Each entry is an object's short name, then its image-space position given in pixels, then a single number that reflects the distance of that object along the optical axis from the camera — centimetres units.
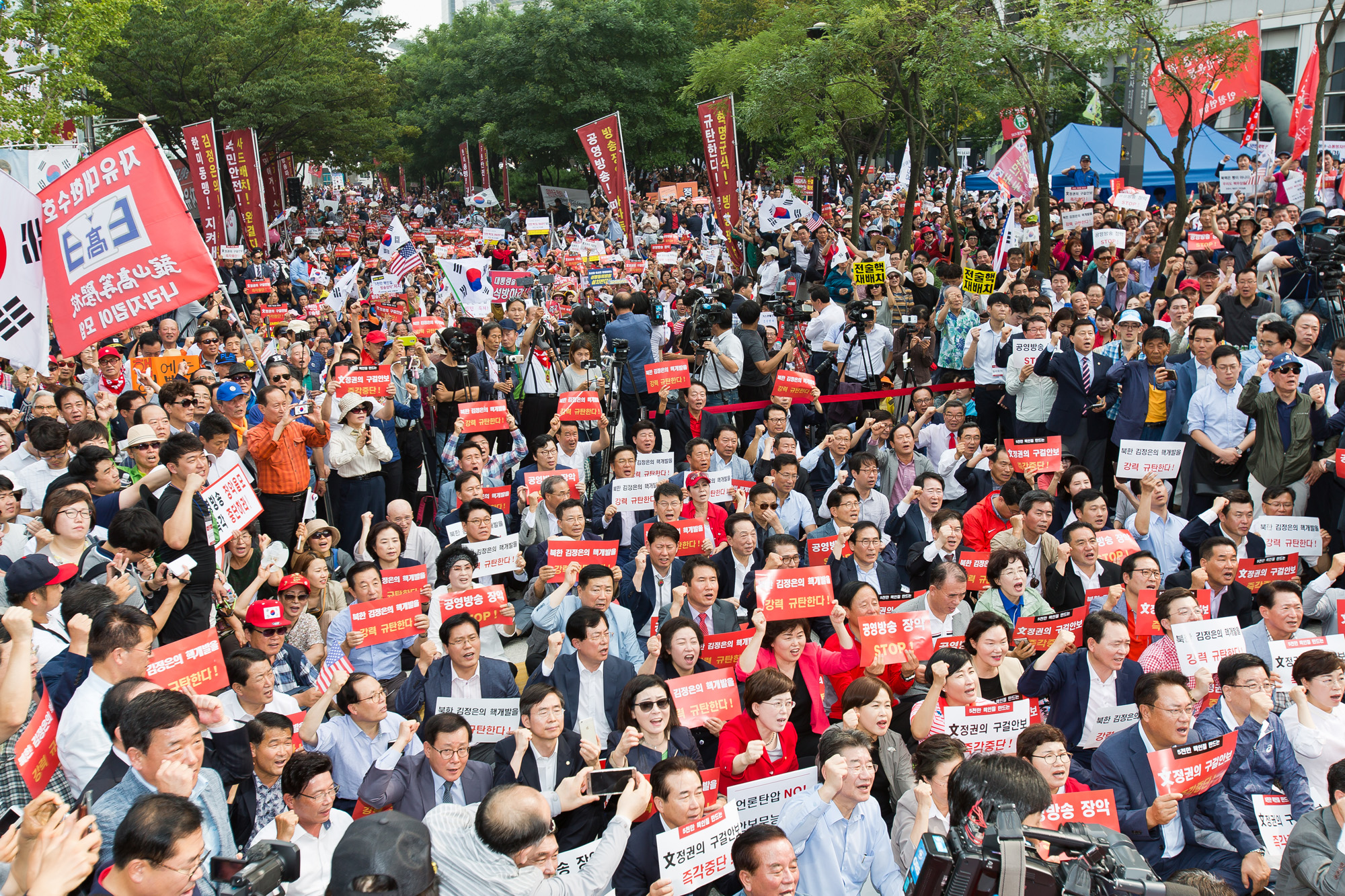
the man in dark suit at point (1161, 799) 431
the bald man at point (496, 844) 346
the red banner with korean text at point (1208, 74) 1213
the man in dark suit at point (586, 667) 515
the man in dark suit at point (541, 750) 450
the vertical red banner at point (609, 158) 1602
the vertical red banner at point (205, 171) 2133
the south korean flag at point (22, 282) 577
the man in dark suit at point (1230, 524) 640
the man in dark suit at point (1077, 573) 611
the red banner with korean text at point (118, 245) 598
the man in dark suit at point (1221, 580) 590
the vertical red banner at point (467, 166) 3694
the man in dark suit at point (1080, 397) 800
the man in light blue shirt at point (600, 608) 566
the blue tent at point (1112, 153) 2100
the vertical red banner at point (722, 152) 1559
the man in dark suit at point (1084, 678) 507
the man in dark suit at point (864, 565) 623
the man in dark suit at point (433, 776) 441
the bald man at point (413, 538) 671
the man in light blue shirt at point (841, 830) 401
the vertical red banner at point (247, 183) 2222
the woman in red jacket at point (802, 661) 526
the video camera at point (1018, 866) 282
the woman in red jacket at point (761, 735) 472
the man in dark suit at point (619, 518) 709
